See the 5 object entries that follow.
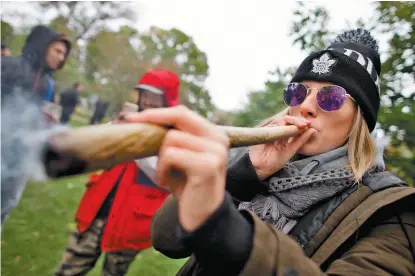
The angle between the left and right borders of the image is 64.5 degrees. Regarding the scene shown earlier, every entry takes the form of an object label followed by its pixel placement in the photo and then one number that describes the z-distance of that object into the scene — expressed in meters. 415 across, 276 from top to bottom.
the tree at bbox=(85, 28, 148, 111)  24.91
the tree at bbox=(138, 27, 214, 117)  24.89
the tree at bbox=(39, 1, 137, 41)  23.06
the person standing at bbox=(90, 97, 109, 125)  16.16
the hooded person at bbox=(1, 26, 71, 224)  1.60
